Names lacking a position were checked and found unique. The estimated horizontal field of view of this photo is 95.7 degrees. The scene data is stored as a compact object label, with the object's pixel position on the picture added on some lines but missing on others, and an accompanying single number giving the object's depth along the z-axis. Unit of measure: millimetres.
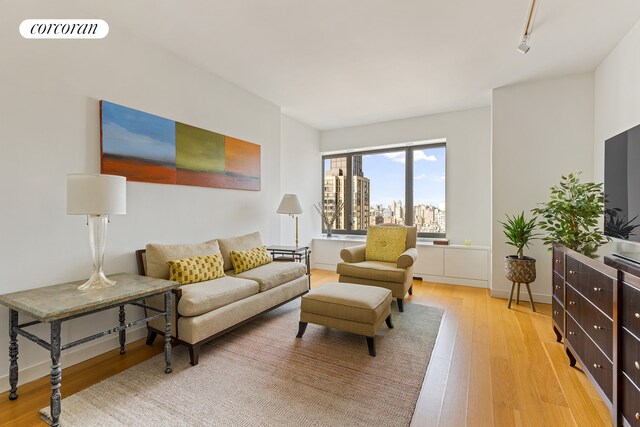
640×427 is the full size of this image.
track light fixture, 2192
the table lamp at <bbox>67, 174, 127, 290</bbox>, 1876
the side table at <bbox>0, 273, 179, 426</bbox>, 1569
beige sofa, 2230
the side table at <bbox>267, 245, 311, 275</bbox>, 3898
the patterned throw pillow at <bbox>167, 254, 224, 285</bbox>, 2537
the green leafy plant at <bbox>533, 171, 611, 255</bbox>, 2381
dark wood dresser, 1374
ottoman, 2373
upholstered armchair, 3361
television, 2090
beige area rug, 1658
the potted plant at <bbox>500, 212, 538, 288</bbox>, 3330
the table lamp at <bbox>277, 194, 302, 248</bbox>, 4242
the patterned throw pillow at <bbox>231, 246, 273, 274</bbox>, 3184
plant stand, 3382
